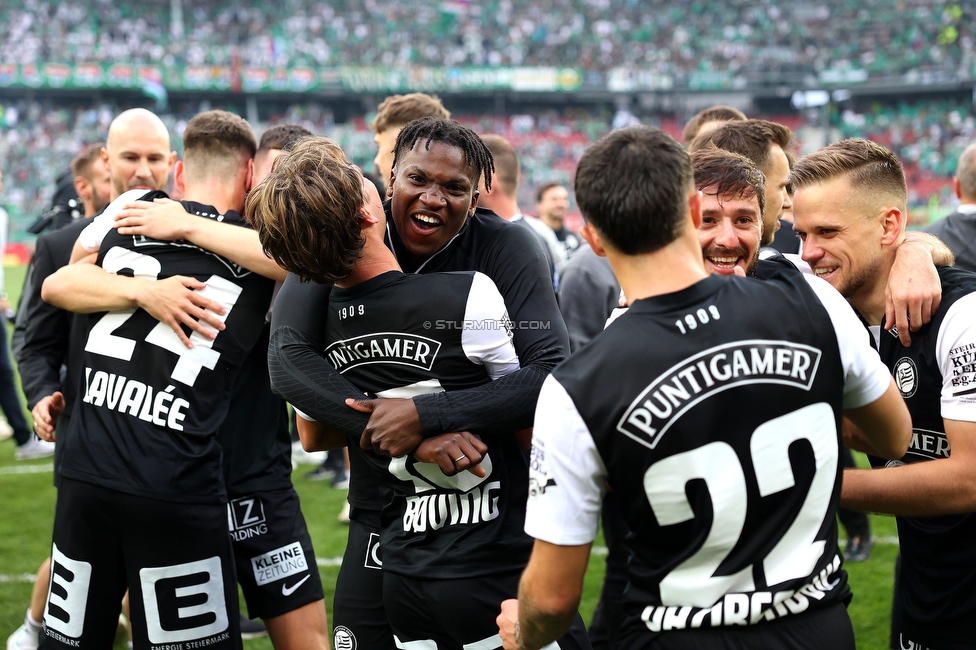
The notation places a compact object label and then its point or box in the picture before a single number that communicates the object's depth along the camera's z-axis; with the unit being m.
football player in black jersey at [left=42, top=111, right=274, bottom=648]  3.02
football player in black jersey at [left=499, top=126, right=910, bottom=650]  1.76
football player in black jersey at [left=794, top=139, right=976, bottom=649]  2.48
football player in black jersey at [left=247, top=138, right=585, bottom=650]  2.27
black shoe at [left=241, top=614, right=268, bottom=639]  4.69
